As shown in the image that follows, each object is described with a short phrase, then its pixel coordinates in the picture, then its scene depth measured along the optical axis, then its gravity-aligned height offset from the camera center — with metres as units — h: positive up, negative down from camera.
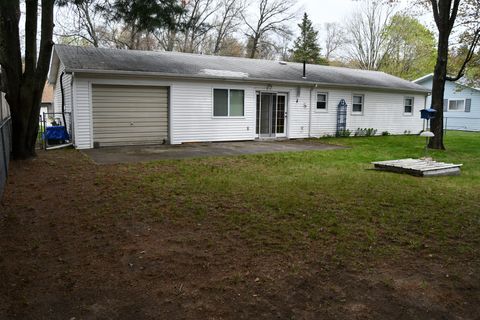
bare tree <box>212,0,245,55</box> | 36.06 +9.19
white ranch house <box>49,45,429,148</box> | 13.11 +1.04
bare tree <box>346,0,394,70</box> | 41.62 +8.86
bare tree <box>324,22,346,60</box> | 46.56 +10.40
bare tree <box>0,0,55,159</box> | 9.27 +1.31
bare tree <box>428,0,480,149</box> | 13.69 +2.36
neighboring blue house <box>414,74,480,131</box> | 28.05 +1.56
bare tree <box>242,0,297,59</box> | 37.38 +9.31
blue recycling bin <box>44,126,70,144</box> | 13.16 -0.38
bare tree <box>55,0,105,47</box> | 7.41 +2.24
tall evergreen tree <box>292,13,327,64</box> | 41.97 +8.58
